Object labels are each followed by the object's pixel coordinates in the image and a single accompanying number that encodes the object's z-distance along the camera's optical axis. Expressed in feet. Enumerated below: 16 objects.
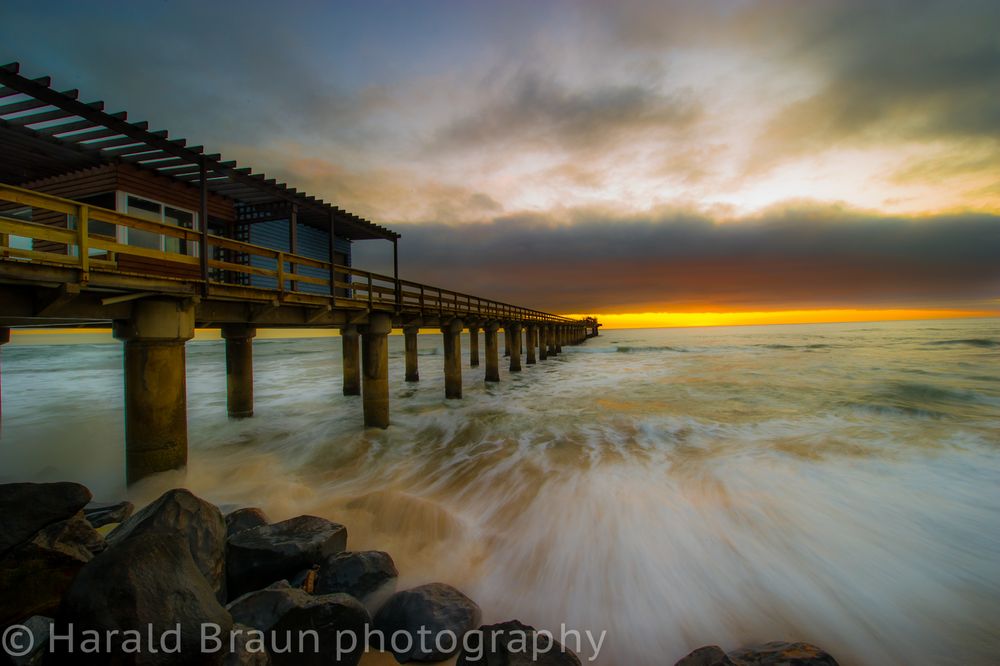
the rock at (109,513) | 17.19
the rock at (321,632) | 10.53
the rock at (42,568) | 10.36
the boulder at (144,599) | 8.13
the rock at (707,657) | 10.80
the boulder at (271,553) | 13.93
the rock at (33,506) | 11.12
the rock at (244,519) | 17.08
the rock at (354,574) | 13.75
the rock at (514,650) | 10.26
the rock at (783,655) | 10.61
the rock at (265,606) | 10.94
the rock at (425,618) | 12.09
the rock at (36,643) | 9.05
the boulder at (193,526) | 12.77
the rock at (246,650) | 9.15
